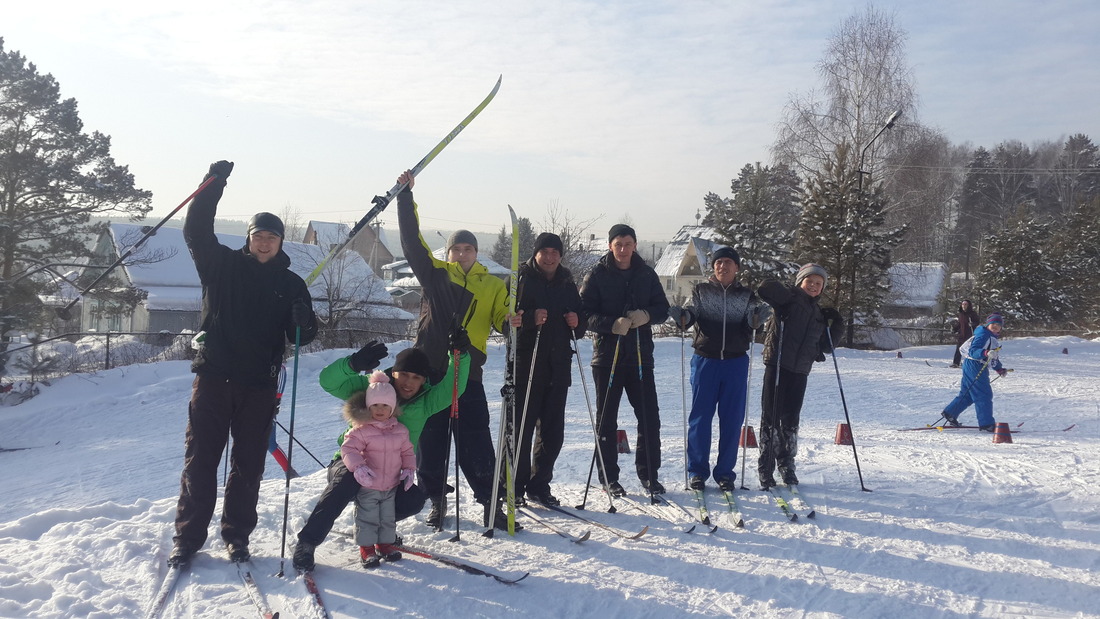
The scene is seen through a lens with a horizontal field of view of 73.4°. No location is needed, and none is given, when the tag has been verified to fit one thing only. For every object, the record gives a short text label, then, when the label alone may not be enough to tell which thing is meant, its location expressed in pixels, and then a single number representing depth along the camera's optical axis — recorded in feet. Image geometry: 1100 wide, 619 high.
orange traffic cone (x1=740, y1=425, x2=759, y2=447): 23.58
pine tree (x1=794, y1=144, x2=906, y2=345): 71.46
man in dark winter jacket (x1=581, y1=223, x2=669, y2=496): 17.02
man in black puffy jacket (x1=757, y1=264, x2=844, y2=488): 18.26
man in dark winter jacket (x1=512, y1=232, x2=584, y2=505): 15.92
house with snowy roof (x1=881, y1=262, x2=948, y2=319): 128.47
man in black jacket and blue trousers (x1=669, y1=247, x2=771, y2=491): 17.37
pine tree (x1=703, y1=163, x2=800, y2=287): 75.77
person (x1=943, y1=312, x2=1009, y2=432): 30.53
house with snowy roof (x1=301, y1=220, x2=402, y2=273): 96.68
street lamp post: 72.23
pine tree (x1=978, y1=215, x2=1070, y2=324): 97.45
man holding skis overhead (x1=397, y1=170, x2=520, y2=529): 14.70
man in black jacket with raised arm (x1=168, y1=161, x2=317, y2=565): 12.93
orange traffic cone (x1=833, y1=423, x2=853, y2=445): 24.77
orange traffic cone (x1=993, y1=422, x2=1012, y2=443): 26.63
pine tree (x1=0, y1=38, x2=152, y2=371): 56.39
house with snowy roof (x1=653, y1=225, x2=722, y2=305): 131.87
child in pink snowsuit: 12.80
